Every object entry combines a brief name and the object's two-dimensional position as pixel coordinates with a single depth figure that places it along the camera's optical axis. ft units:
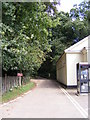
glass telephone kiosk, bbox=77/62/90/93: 32.55
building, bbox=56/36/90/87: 47.10
